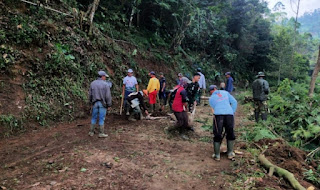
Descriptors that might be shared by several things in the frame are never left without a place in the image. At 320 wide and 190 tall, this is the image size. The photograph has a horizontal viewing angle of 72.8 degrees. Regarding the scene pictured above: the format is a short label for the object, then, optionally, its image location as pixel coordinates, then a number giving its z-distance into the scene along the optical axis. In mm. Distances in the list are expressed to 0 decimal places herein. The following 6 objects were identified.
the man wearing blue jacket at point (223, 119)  5258
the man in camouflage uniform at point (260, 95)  8484
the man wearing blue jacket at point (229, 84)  10682
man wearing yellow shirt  9266
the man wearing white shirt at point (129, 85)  8562
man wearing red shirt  6566
